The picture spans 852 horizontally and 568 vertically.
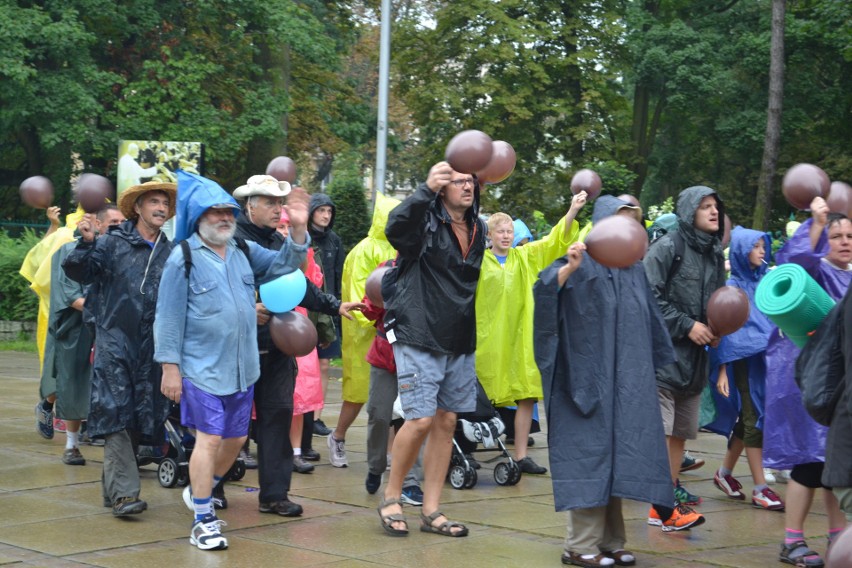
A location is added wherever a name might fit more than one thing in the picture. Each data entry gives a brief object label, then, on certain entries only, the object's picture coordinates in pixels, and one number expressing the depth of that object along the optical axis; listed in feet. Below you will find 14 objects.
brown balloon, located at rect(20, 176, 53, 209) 36.50
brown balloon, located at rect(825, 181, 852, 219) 23.30
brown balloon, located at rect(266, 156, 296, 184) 31.12
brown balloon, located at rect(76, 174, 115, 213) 28.09
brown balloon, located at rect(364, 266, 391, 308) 24.88
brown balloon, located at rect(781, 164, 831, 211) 23.91
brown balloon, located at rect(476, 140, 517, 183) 22.66
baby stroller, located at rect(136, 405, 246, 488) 26.50
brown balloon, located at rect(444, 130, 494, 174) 20.89
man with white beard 20.89
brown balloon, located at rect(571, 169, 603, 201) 25.11
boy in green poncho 30.14
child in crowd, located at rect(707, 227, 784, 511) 26.05
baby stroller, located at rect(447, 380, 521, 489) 27.81
